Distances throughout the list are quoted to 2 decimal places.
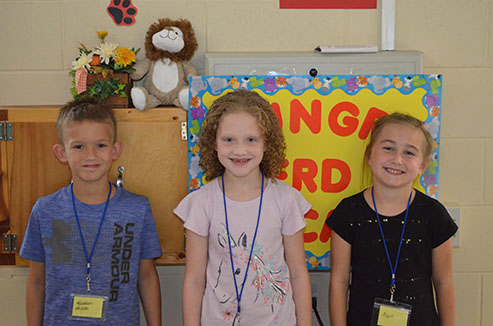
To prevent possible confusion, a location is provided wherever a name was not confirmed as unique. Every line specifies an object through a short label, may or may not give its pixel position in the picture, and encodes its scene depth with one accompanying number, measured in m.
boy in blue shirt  1.47
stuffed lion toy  1.65
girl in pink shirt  1.37
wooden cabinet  1.58
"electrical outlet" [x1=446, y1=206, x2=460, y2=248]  1.91
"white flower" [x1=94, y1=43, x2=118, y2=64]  1.62
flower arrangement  1.61
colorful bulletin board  1.56
